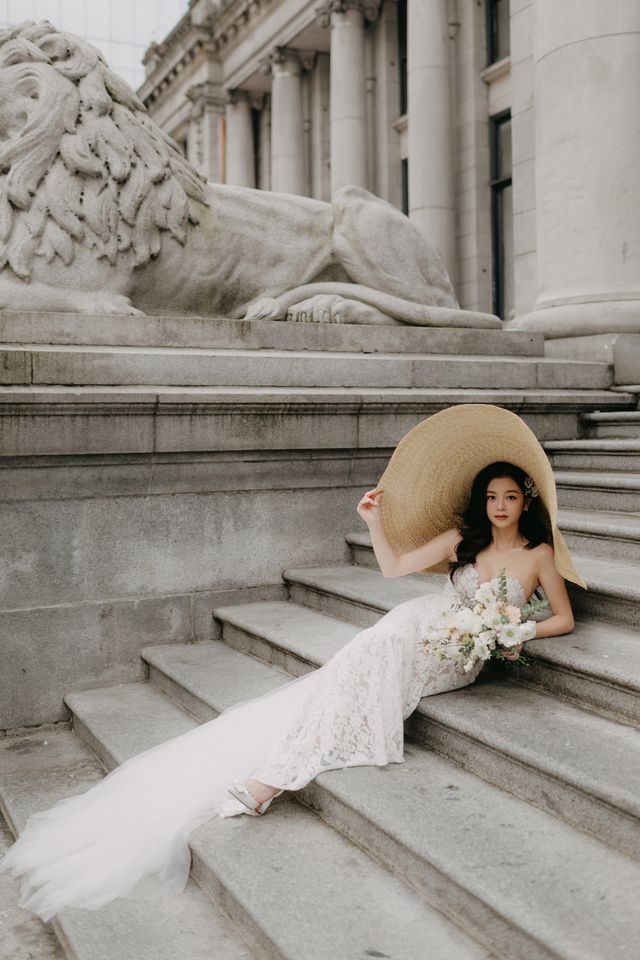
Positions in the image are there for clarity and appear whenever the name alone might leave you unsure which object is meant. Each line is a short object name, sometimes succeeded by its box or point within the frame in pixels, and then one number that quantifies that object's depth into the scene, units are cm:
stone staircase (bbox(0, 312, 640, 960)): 290
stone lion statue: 636
